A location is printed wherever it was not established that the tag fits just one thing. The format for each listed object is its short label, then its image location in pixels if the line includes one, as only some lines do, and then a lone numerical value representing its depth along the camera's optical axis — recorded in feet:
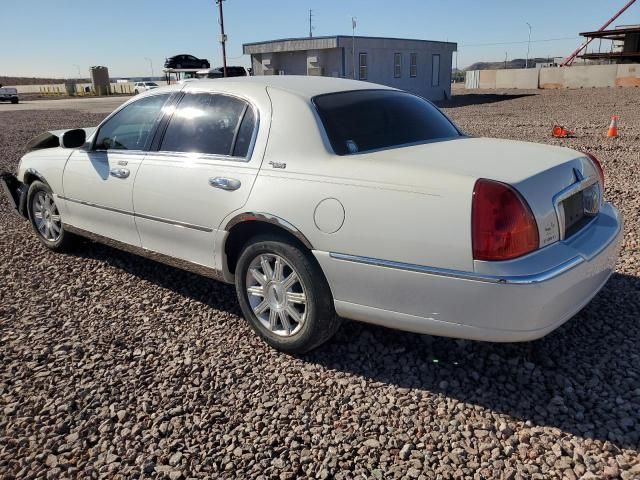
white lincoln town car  8.23
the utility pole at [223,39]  104.89
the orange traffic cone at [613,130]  40.75
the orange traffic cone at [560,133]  41.50
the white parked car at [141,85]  152.14
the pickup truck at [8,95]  139.03
